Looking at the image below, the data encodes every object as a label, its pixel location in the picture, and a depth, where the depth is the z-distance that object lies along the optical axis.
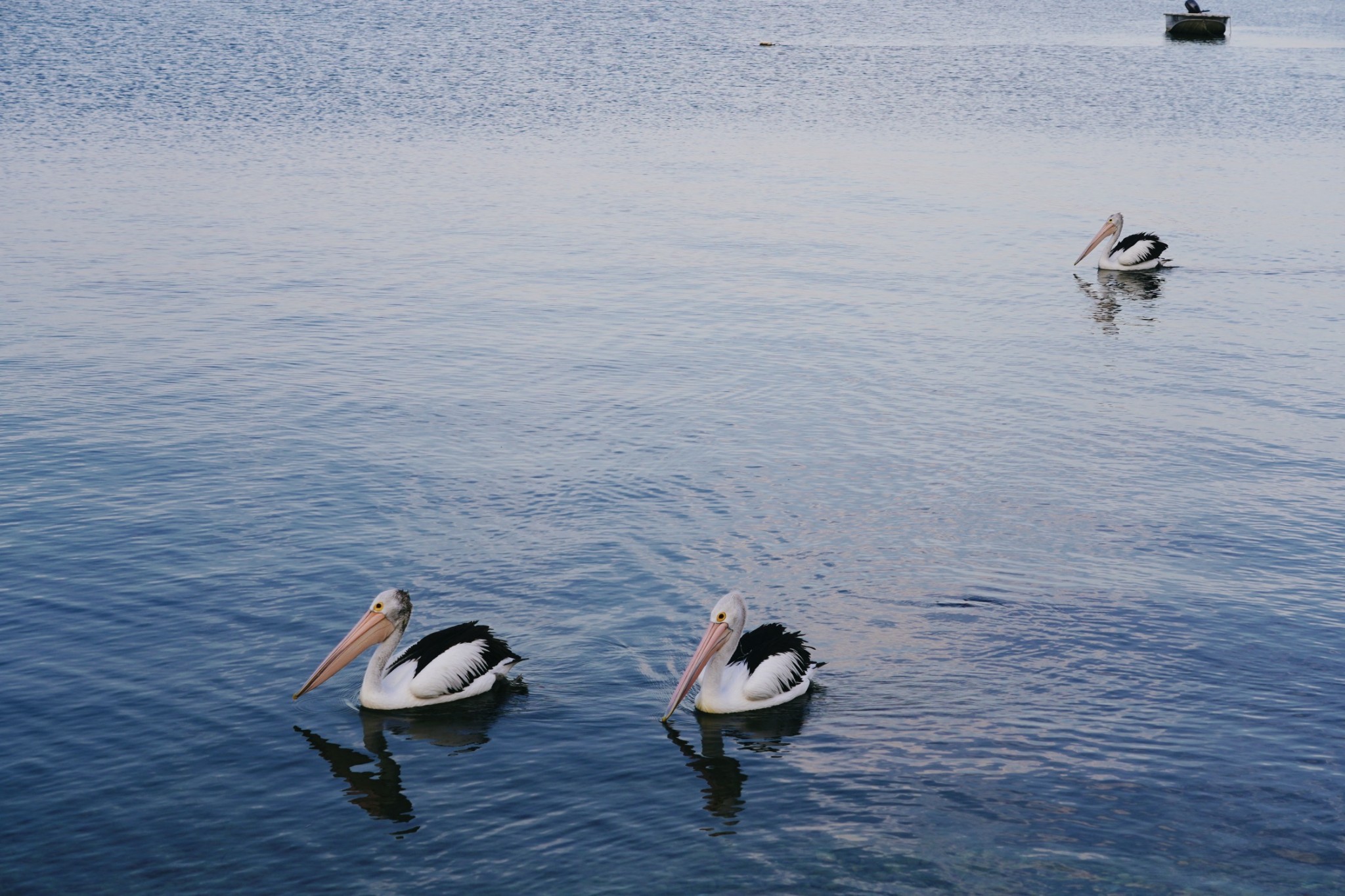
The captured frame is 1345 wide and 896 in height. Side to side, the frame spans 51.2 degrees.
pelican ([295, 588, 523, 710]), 9.90
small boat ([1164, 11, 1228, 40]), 69.69
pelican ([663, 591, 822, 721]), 9.95
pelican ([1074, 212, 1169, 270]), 24.86
